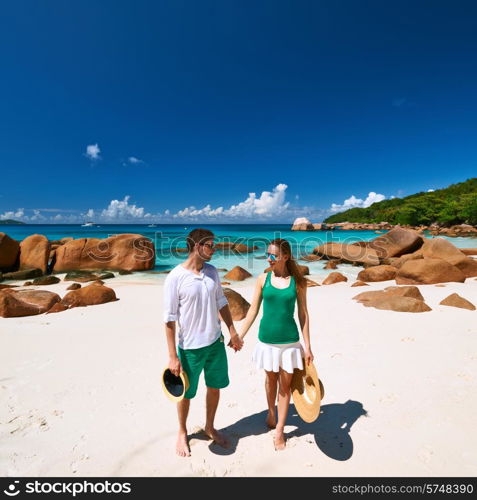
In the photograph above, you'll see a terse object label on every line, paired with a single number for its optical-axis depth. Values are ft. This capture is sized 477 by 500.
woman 7.75
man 7.13
